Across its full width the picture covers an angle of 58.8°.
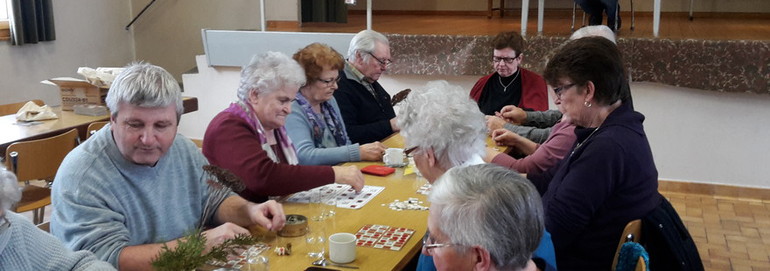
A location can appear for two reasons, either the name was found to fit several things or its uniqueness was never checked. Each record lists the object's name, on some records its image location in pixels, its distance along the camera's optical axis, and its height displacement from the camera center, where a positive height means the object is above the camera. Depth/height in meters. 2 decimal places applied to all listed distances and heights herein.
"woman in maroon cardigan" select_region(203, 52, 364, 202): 2.56 -0.48
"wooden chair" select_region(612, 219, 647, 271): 2.07 -0.68
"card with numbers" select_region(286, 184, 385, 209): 2.58 -0.72
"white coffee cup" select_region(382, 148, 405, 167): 3.15 -0.67
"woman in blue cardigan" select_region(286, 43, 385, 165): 3.22 -0.51
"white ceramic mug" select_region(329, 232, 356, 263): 2.00 -0.70
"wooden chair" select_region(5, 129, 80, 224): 3.61 -0.78
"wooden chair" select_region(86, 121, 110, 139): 4.11 -0.69
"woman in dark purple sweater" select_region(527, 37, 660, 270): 2.19 -0.50
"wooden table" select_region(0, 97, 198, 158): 3.91 -0.70
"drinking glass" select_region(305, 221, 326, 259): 2.07 -0.70
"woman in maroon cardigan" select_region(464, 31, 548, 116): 4.44 -0.51
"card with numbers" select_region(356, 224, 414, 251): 2.15 -0.73
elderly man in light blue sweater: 1.92 -0.51
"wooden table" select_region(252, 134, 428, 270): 2.02 -0.73
